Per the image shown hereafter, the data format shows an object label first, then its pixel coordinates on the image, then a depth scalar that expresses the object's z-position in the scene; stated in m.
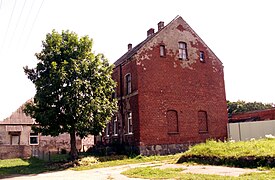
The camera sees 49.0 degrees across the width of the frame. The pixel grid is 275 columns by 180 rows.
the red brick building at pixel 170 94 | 23.77
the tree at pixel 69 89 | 19.91
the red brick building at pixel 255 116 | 35.53
